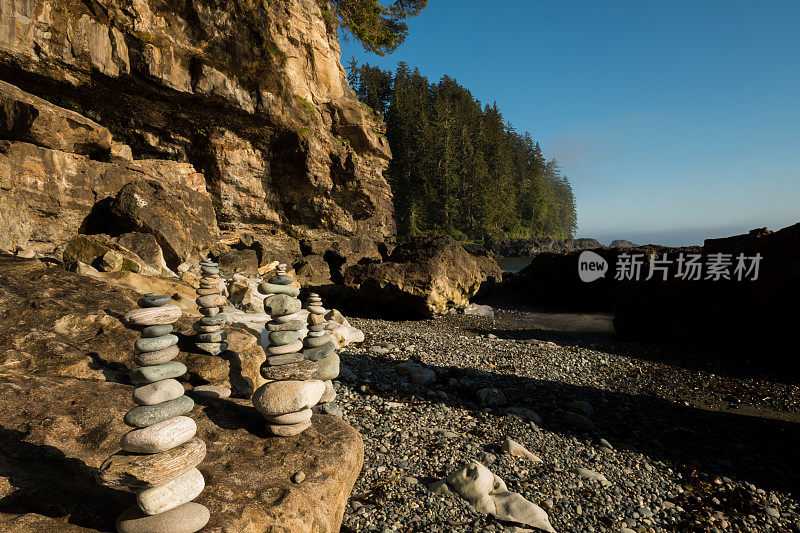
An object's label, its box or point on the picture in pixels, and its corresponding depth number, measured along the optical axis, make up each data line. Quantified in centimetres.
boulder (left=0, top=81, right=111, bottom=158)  1157
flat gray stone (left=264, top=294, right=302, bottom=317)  365
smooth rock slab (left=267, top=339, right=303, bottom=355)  354
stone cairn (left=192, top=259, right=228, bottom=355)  489
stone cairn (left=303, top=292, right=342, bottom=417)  405
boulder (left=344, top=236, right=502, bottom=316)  1396
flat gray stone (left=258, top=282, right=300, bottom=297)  383
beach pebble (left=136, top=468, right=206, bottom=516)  223
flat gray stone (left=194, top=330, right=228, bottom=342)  496
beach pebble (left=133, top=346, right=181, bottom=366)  274
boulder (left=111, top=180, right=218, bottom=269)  1275
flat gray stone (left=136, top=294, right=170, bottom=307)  303
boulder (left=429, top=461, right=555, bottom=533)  377
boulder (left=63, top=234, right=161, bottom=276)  902
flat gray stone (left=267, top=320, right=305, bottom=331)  374
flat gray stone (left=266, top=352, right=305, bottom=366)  347
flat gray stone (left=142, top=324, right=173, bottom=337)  292
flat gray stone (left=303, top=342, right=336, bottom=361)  399
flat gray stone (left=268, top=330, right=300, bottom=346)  355
